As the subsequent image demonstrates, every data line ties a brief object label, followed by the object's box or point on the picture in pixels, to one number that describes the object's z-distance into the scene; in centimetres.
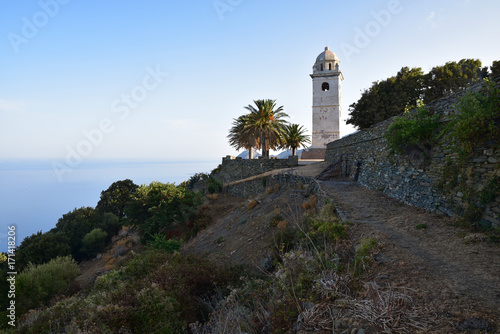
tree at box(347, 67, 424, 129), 2503
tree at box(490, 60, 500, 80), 2005
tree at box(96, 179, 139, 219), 3606
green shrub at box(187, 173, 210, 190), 3915
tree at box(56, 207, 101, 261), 2875
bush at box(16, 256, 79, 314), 1466
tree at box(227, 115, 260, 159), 3146
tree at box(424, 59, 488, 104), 2344
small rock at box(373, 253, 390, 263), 512
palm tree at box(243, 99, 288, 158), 3123
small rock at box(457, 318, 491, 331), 298
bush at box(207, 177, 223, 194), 3042
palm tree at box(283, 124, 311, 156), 3644
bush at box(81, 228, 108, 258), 2798
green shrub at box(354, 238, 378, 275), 501
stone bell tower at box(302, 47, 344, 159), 3456
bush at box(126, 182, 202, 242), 2020
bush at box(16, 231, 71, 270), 2452
